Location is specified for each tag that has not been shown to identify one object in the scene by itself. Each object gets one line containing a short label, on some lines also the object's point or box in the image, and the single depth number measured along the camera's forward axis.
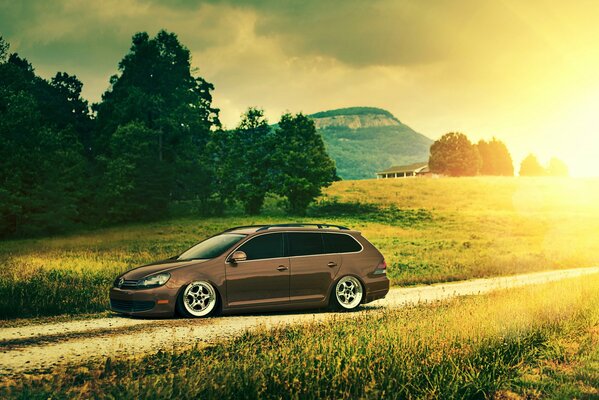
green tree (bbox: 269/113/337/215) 64.19
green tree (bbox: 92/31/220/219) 63.34
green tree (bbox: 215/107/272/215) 63.66
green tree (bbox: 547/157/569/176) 161.75
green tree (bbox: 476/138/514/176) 153.88
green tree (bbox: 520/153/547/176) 158.12
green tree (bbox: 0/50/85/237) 51.31
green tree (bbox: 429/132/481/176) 128.00
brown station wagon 11.30
